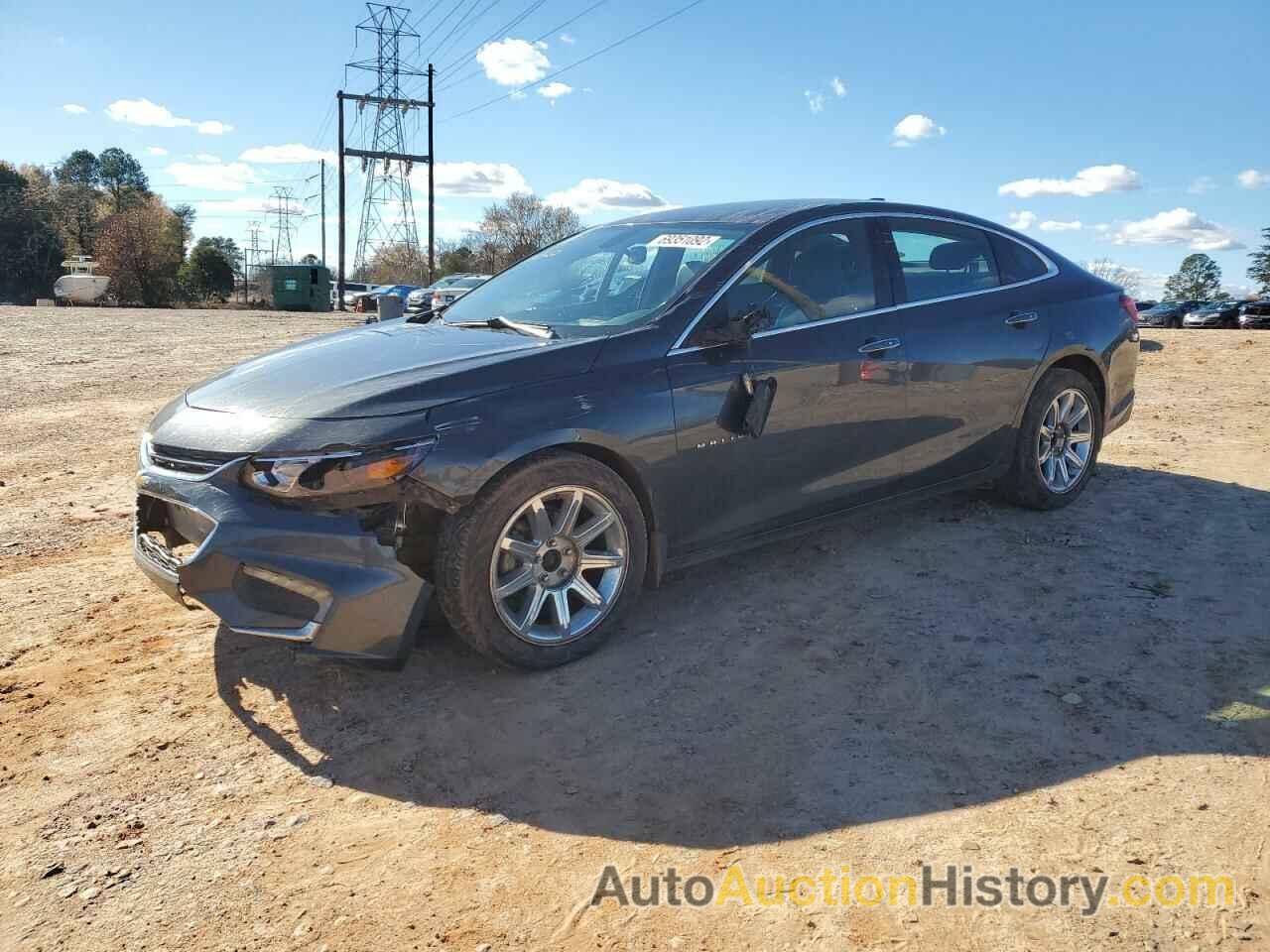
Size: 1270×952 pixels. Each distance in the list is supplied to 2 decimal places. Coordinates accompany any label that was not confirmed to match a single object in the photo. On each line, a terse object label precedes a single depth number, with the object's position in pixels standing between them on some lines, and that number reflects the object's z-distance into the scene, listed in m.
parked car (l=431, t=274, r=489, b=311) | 24.67
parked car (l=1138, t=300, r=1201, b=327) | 46.59
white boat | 44.91
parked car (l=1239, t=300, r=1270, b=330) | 36.41
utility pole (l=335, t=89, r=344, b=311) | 50.69
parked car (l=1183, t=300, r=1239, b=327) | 41.12
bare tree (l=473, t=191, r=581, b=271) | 71.06
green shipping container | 47.62
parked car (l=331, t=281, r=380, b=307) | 54.78
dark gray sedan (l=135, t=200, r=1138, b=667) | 3.23
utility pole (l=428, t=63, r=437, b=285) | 51.31
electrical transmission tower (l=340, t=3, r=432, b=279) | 54.75
